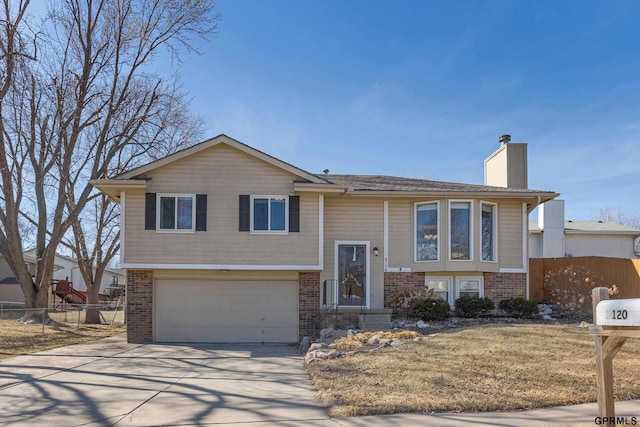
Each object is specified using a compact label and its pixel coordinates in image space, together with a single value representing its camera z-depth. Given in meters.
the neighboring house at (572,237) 28.69
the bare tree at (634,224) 49.22
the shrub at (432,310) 12.82
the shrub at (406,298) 13.67
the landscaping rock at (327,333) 12.44
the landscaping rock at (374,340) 10.16
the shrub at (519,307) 13.41
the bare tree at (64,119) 16.72
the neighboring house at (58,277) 30.03
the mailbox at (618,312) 4.12
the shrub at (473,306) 13.29
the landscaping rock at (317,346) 10.34
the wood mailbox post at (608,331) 4.20
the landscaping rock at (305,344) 11.94
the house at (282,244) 13.26
